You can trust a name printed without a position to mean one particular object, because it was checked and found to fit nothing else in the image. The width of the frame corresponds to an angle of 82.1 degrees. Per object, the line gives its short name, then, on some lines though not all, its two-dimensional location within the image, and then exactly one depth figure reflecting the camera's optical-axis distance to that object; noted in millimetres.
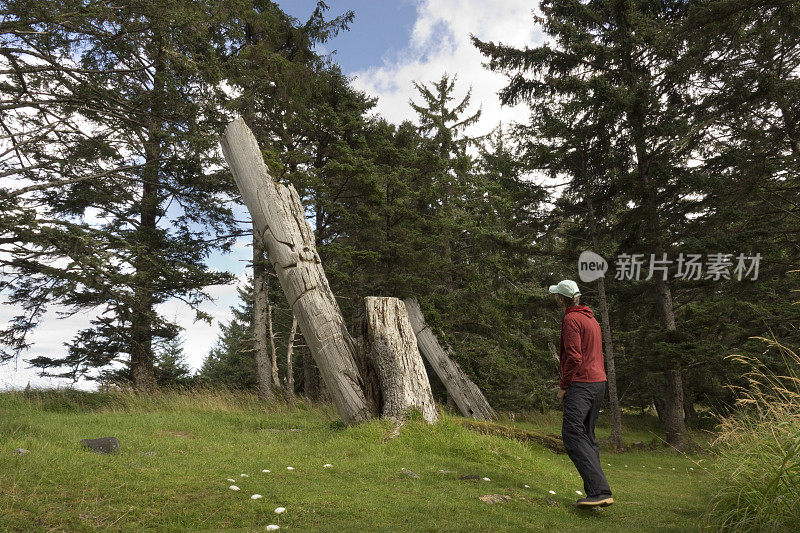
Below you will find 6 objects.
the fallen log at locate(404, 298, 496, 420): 14375
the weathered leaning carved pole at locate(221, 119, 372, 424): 8359
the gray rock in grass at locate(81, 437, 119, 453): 6016
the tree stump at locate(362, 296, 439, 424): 7887
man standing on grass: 4742
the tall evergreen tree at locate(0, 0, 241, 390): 10195
